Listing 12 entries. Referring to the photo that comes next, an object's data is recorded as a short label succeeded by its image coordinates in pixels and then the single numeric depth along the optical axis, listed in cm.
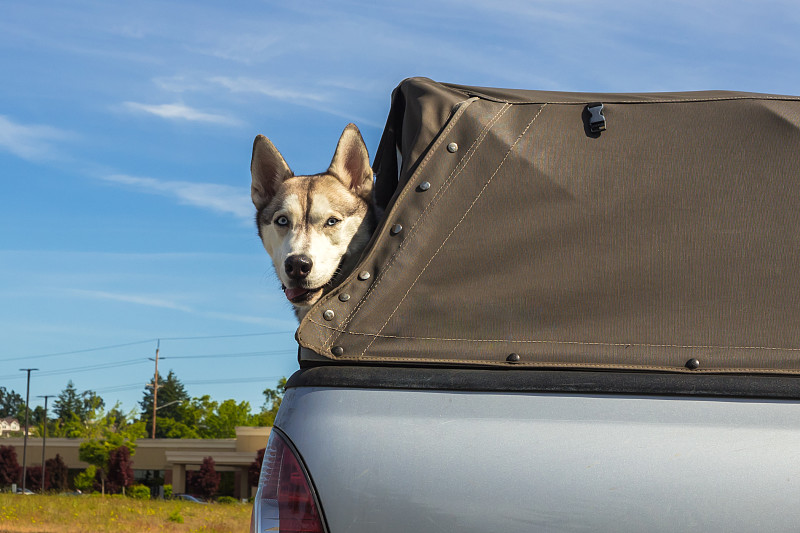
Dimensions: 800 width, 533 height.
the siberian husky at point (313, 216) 465
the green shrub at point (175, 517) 1802
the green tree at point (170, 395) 13550
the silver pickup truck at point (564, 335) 206
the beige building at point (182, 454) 6203
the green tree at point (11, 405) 18075
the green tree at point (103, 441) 5716
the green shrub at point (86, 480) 6056
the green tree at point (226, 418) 7994
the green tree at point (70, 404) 15580
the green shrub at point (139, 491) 5003
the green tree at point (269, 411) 8281
